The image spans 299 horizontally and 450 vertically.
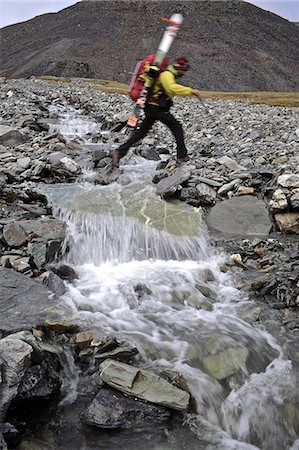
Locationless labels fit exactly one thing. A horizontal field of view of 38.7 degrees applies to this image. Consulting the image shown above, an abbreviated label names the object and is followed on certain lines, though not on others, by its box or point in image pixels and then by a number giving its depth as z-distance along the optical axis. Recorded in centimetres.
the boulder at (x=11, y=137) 1217
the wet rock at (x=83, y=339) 460
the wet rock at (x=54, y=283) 570
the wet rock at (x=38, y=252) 624
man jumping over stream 766
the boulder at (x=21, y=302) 464
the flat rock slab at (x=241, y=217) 770
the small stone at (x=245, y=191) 848
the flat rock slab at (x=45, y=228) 686
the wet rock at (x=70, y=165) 1017
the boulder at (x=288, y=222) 753
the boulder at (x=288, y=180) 783
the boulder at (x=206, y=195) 839
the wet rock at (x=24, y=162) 1011
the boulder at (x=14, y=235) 650
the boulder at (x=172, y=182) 856
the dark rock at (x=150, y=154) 1162
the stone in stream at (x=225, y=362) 469
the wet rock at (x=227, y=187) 861
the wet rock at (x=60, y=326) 465
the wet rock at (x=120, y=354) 446
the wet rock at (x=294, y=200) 747
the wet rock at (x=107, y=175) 962
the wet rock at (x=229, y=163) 933
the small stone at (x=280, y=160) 935
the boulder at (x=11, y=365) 354
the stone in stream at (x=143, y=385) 403
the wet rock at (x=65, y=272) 632
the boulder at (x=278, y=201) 766
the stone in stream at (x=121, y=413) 391
